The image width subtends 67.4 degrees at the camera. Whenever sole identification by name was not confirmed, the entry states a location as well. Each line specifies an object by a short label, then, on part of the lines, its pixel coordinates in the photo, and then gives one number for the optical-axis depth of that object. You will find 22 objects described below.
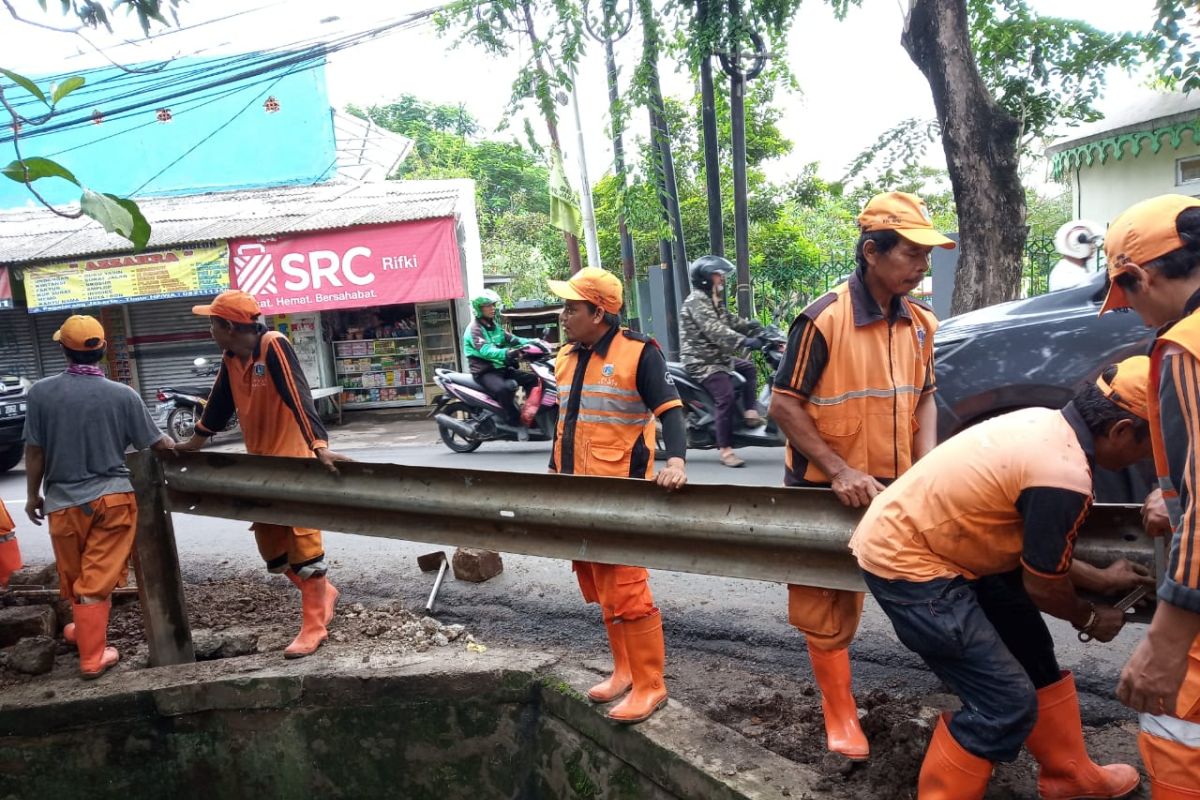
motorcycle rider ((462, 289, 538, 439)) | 8.72
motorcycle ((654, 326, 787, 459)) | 7.59
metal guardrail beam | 2.59
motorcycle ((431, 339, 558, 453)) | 8.65
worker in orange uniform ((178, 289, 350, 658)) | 3.90
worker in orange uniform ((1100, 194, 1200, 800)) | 1.62
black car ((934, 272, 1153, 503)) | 4.20
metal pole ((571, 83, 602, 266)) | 11.83
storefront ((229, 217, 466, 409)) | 13.19
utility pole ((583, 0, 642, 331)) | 8.57
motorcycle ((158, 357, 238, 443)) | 11.73
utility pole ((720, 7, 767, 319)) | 9.23
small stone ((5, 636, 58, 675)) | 3.85
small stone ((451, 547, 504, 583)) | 4.85
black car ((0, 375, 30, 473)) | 10.99
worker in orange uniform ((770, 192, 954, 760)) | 2.69
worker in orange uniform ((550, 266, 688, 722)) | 3.12
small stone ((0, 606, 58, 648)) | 4.11
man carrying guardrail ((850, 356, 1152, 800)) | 1.92
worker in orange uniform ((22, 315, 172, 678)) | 3.86
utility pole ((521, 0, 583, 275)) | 8.77
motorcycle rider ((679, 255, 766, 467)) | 7.42
